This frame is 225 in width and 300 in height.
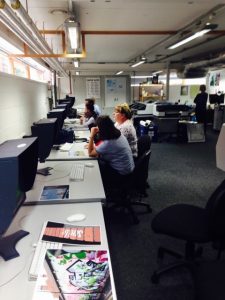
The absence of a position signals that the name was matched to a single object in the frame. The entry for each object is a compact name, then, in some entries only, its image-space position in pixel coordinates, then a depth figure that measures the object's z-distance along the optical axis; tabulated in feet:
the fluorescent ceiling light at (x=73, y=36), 10.18
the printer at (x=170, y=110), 22.91
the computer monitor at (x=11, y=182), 3.70
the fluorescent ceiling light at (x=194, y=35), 12.83
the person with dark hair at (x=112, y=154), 8.73
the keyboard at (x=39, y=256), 3.51
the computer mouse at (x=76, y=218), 4.98
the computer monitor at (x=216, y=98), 27.99
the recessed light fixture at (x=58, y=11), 11.11
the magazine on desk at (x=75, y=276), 3.12
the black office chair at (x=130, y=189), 9.06
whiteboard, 37.06
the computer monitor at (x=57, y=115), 10.86
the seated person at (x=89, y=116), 17.80
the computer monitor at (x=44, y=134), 8.04
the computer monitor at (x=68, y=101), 20.33
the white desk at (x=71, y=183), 6.05
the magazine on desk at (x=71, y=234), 4.25
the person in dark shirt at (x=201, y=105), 24.91
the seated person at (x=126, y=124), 11.20
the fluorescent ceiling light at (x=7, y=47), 11.16
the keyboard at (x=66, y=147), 11.25
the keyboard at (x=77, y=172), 7.36
